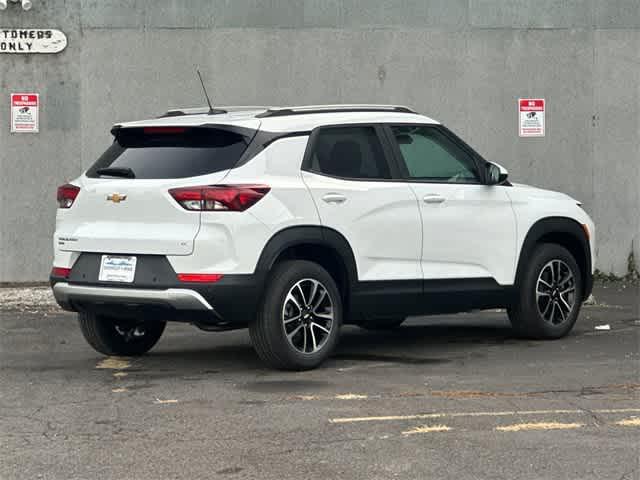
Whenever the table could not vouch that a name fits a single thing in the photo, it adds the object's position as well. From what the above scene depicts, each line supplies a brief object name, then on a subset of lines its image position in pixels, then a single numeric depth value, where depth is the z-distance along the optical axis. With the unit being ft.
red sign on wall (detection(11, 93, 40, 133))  53.36
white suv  29.25
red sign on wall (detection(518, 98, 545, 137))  55.36
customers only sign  52.85
